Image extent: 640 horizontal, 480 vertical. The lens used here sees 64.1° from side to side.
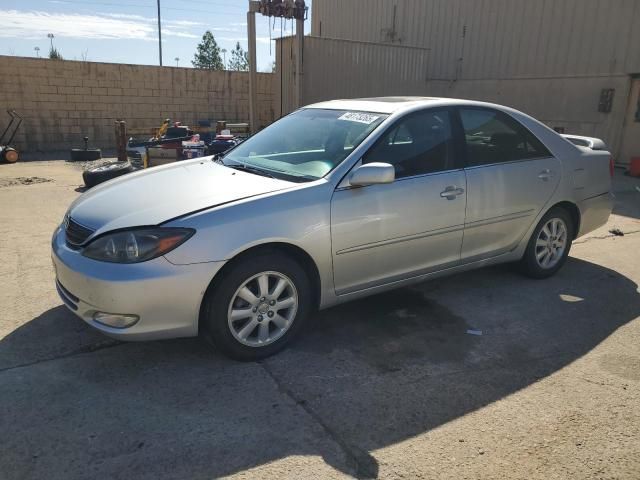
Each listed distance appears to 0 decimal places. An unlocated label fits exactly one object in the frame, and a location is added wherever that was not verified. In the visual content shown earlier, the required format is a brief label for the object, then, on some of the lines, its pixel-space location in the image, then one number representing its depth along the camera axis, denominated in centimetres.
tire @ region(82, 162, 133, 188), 805
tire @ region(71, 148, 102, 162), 1228
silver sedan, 291
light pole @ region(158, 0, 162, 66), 4568
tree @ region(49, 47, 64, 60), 5376
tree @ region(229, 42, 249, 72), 7759
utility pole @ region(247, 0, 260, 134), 1103
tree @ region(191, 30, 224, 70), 7606
